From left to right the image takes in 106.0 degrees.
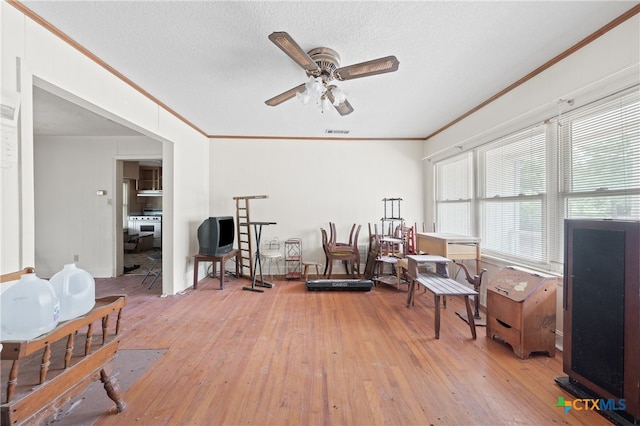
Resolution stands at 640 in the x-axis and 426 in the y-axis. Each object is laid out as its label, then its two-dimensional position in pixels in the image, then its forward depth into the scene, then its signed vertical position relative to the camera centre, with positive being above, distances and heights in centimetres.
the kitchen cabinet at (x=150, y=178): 722 +100
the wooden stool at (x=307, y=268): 425 -101
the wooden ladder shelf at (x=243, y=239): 429 -52
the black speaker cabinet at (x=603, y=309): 136 -60
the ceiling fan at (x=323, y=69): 166 +111
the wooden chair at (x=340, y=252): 417 -70
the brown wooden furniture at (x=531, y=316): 200 -87
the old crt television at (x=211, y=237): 375 -40
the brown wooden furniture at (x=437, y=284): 232 -78
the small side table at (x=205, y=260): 373 -76
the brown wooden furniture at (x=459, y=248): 301 -45
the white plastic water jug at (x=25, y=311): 100 -42
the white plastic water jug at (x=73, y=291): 124 -42
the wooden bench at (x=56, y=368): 90 -72
